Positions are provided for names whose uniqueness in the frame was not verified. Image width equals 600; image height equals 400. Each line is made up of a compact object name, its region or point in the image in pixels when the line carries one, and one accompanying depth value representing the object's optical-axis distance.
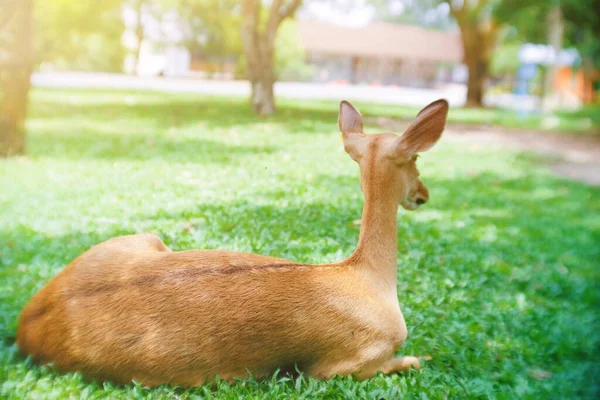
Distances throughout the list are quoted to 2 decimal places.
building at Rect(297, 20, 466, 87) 43.00
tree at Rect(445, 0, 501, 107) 25.42
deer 2.88
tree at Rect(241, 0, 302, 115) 15.34
